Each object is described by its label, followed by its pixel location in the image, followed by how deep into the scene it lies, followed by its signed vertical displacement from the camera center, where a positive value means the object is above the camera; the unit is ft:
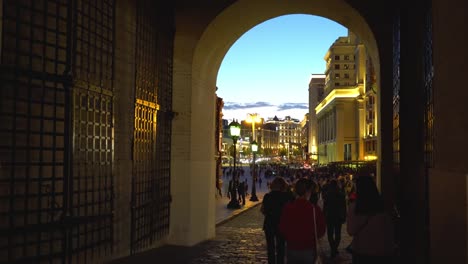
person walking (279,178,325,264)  20.85 -3.02
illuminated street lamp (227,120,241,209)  81.41 -4.94
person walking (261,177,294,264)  28.50 -3.18
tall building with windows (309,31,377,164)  274.79 +27.47
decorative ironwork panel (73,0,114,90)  25.55 +5.59
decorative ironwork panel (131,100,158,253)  31.99 -1.80
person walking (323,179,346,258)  38.27 -4.30
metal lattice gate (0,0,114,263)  21.53 +0.86
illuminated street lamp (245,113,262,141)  115.34 +7.33
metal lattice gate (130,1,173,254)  32.55 +1.37
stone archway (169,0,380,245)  40.60 +4.53
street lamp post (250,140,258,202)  101.92 -8.39
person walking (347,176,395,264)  18.88 -2.63
